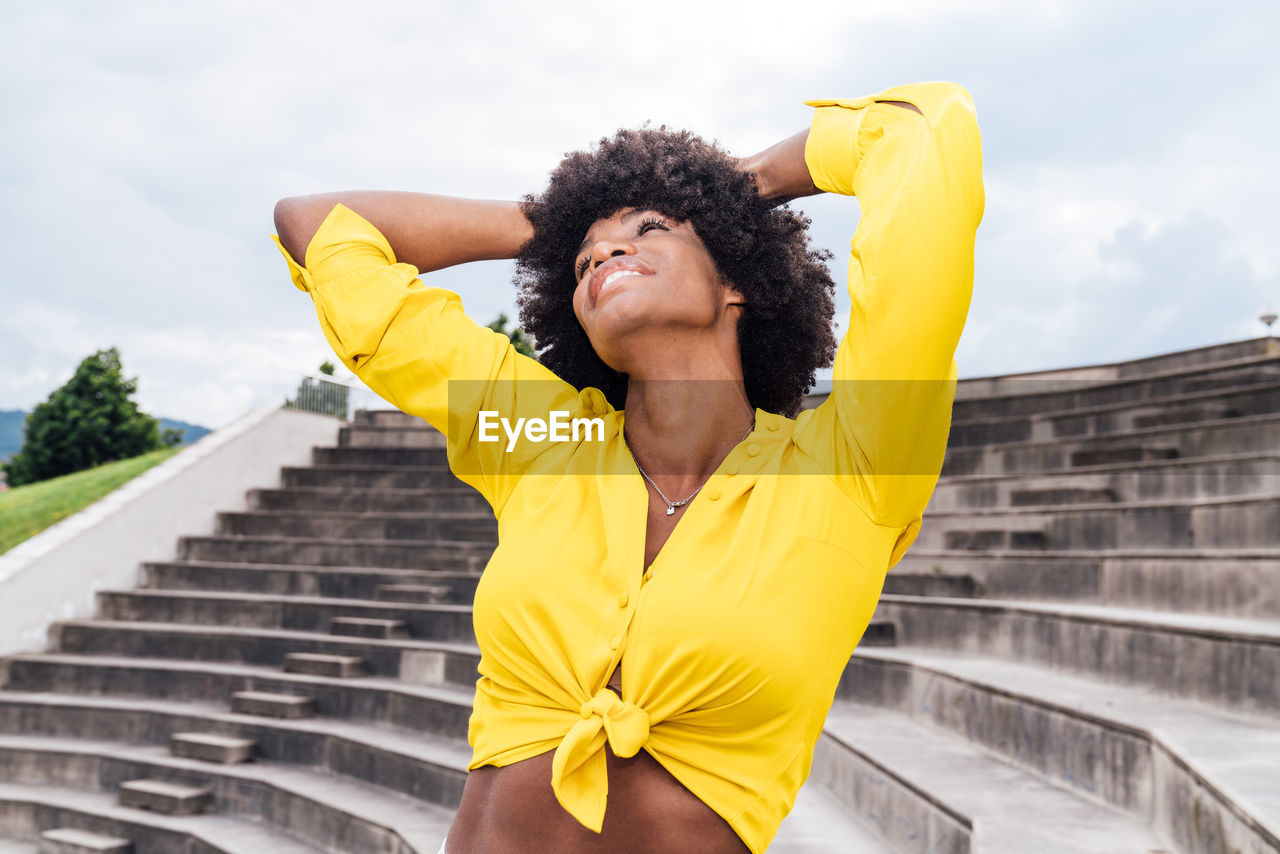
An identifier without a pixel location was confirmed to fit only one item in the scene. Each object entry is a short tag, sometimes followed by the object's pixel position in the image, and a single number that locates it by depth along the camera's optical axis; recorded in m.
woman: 1.29
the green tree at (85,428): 16.89
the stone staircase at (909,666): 3.19
